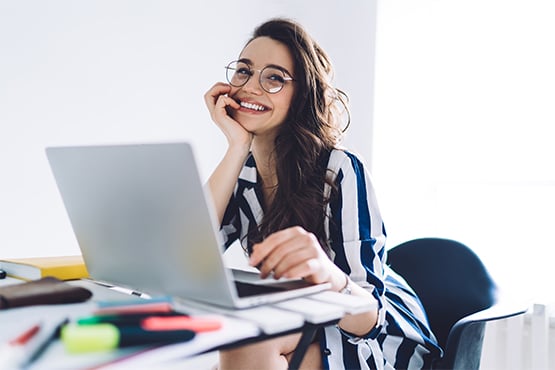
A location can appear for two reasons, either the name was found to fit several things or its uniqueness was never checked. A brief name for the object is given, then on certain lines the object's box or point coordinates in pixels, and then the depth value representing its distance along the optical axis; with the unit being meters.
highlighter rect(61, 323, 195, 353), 0.52
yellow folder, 0.94
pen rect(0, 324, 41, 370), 0.48
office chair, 1.25
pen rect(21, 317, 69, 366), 0.50
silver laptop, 0.65
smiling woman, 1.05
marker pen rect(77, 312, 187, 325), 0.57
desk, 0.50
